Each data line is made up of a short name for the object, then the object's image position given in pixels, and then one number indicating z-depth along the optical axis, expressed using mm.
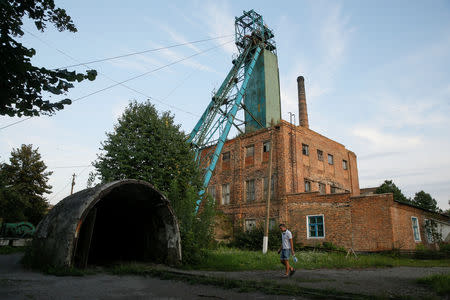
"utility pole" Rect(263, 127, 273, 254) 16547
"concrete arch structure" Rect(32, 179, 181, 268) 8750
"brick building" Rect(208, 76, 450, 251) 18359
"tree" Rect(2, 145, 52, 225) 28938
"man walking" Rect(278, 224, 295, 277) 8977
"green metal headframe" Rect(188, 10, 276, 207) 23719
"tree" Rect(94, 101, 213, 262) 13125
